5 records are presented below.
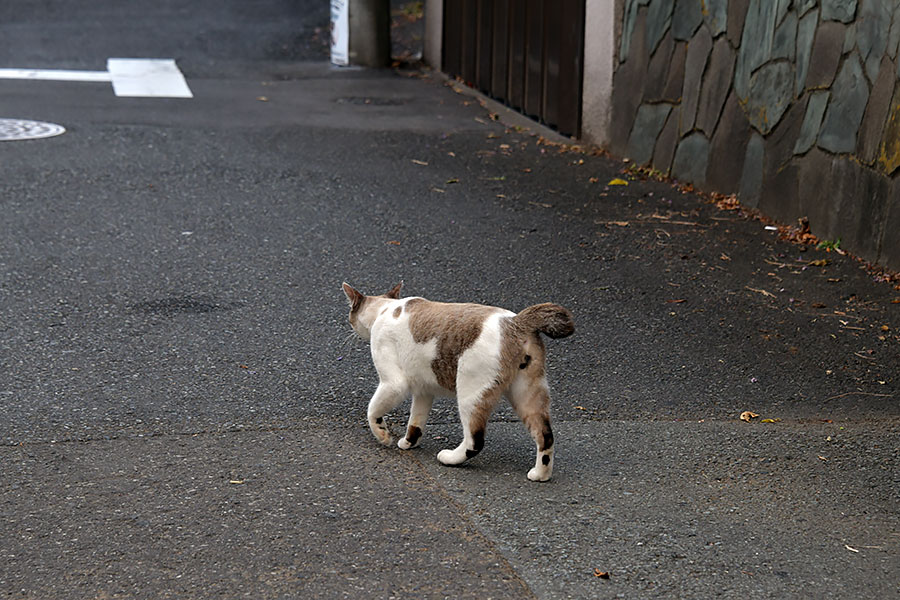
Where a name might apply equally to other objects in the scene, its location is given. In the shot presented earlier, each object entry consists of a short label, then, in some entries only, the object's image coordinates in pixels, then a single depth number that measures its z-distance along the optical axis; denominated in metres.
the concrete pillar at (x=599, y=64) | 19.31
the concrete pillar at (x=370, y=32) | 28.52
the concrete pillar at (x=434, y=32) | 28.27
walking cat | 7.39
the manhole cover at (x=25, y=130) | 19.23
